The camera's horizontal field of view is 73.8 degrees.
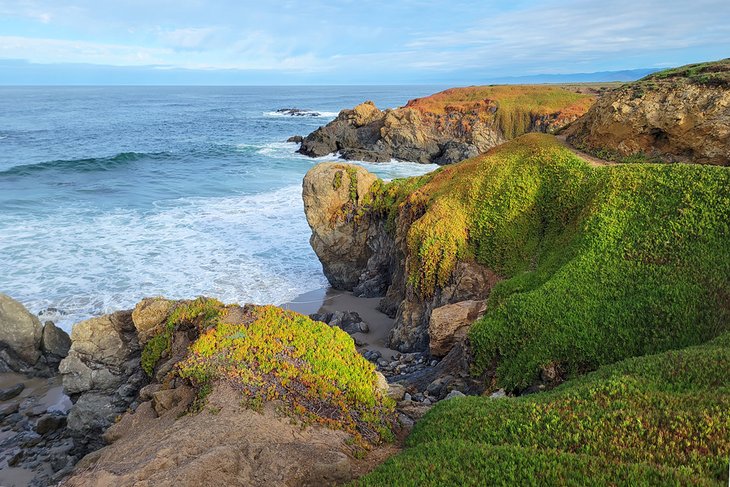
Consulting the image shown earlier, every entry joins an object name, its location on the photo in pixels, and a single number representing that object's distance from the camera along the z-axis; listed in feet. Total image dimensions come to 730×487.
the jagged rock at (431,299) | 57.41
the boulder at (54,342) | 61.77
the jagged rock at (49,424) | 49.62
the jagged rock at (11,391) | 56.24
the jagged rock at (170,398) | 35.91
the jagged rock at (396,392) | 40.73
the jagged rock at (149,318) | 49.42
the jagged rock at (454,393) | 40.45
